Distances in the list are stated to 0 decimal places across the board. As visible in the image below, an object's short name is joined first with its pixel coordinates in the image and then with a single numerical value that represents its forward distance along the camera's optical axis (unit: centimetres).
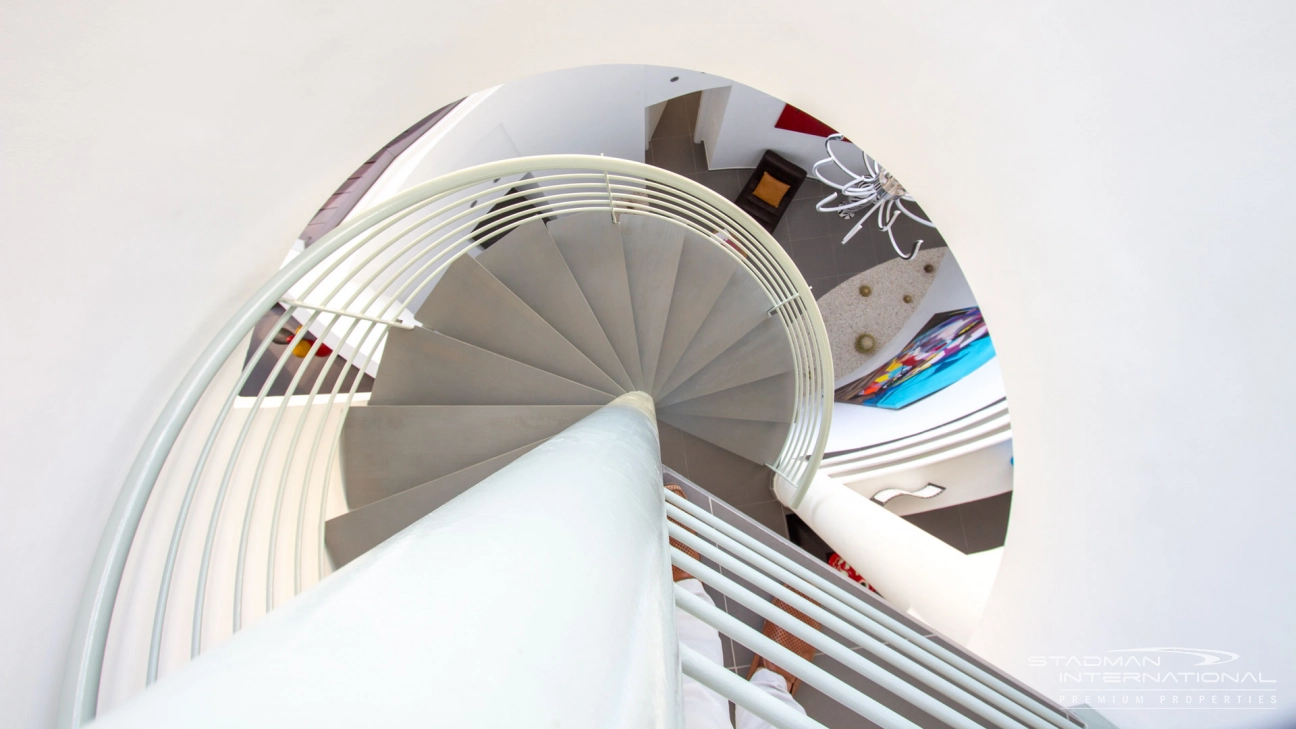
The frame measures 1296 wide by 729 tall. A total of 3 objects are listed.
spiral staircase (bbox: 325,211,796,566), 345
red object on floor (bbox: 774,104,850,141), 781
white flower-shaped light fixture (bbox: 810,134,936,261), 493
